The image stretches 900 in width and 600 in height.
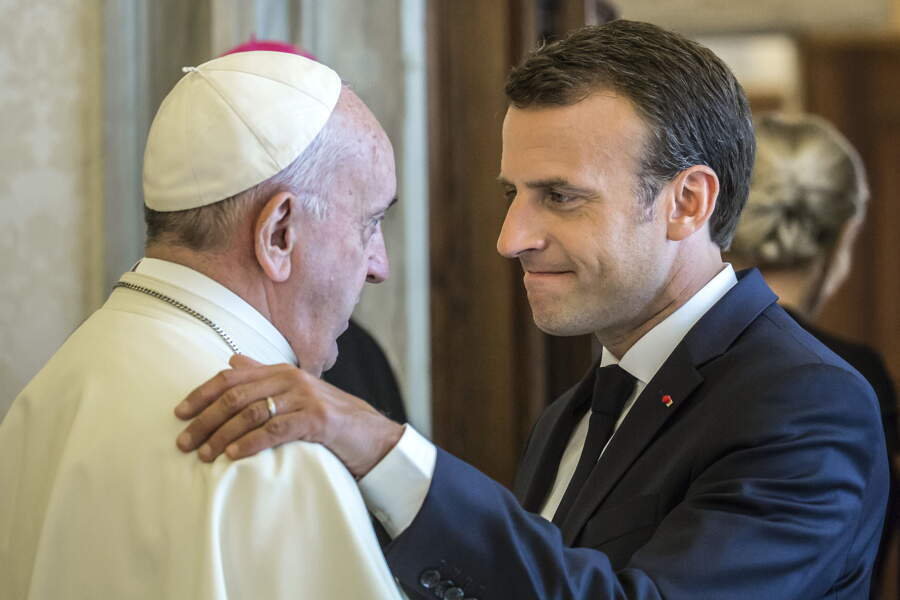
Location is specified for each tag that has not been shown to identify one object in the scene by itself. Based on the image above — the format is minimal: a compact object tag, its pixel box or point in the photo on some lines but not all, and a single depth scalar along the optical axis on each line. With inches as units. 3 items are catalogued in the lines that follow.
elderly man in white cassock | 148.8
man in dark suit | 151.6
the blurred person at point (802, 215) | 186.6
